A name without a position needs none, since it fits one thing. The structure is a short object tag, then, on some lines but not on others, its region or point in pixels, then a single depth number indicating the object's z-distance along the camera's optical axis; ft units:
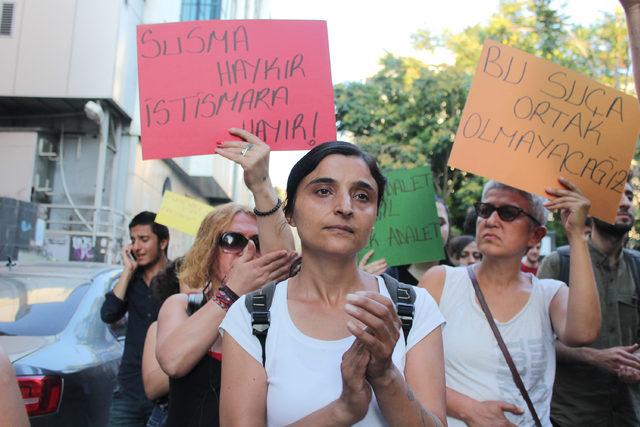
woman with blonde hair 7.77
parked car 11.50
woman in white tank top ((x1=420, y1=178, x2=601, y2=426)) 8.69
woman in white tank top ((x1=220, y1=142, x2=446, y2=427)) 5.53
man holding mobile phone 12.89
